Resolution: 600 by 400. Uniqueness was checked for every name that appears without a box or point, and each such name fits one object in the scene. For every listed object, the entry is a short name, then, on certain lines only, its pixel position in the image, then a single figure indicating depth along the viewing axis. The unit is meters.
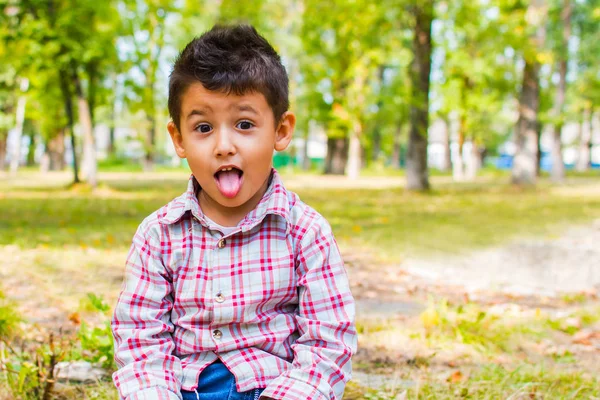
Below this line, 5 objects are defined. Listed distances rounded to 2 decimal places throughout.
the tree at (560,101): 23.84
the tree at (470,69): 15.37
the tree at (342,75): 24.31
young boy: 1.85
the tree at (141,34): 15.47
